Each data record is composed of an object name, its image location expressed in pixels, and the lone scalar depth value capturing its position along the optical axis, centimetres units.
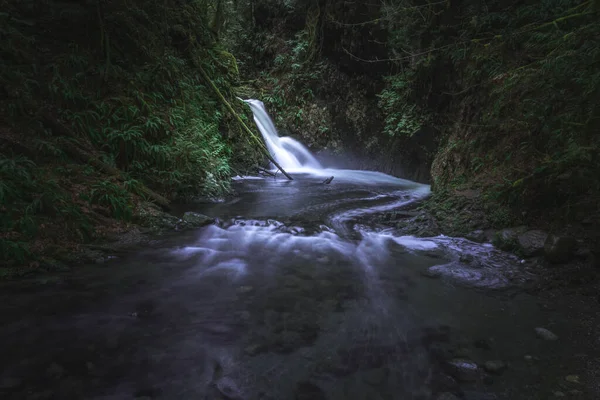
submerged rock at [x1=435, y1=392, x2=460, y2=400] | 214
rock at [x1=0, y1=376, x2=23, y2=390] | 204
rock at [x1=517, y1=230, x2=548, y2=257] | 417
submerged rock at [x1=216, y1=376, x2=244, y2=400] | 214
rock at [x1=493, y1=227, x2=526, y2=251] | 448
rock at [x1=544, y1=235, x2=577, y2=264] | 389
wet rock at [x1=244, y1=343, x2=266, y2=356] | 256
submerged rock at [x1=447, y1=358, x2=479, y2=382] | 231
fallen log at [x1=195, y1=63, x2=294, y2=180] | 1030
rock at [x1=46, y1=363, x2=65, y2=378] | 217
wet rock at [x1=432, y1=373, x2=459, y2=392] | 222
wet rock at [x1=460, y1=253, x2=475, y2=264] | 434
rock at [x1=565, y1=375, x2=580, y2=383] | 222
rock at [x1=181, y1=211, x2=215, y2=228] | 564
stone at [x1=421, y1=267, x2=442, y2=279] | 403
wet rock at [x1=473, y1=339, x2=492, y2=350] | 263
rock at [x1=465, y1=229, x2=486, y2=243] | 495
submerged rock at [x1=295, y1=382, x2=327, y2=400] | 215
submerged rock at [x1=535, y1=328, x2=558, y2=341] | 272
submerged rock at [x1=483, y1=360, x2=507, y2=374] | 235
